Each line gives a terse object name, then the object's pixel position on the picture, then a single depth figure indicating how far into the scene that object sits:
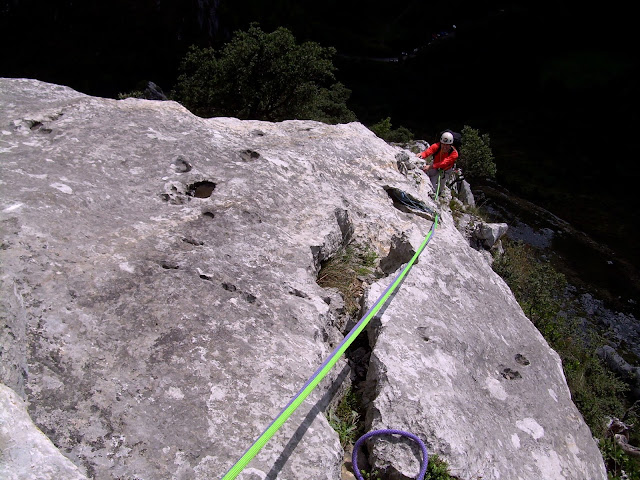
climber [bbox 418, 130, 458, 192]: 8.50
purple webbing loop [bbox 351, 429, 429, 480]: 3.36
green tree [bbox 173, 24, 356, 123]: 18.91
